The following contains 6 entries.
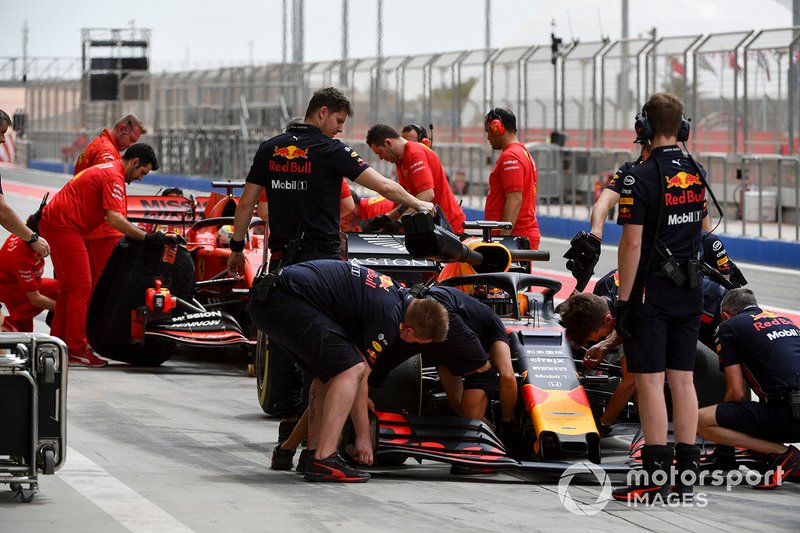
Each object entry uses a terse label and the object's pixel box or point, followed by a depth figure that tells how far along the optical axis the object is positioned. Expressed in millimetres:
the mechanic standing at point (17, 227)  19937
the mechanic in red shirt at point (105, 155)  24516
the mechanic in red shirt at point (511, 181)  22422
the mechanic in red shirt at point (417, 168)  23078
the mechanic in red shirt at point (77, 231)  23703
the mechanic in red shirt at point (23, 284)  24297
